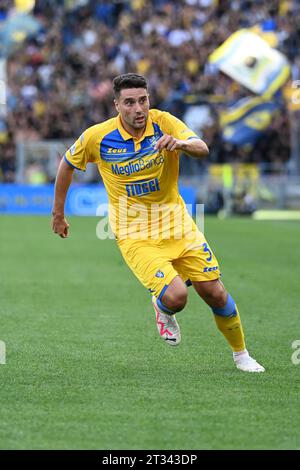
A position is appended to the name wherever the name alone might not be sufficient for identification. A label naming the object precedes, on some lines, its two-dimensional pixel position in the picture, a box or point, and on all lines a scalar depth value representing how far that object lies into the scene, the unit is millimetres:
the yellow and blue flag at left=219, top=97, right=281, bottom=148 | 57281
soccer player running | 15125
